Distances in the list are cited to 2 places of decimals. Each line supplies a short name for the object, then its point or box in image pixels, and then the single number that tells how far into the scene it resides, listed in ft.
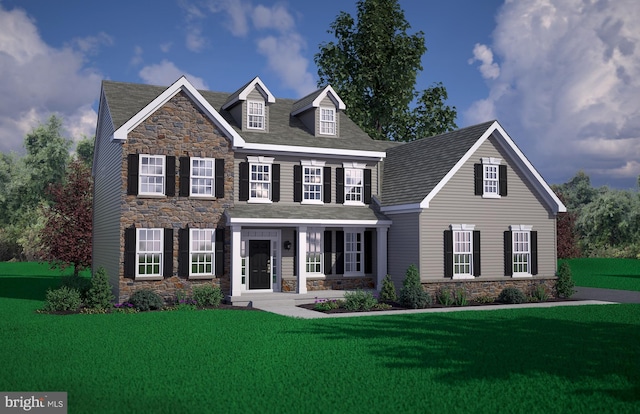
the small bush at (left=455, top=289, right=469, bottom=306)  78.95
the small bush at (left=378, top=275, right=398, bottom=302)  78.89
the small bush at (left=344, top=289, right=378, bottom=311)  71.26
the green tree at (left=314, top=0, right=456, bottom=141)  145.07
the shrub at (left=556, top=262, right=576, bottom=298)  86.84
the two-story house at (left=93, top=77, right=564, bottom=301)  76.43
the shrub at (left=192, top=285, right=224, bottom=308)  74.02
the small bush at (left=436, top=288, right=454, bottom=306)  78.28
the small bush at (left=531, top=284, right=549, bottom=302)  84.33
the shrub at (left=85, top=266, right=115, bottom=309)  70.03
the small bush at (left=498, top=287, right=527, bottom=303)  81.33
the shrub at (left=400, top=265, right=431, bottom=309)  74.69
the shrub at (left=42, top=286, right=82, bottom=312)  69.46
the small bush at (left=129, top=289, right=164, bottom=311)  71.20
